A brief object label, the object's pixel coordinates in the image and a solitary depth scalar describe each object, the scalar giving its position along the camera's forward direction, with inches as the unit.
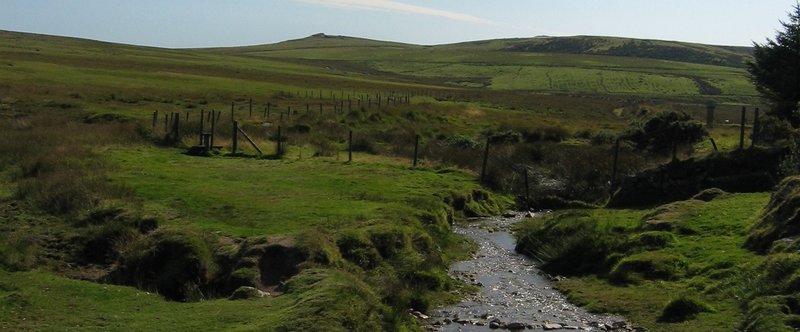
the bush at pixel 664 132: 1873.8
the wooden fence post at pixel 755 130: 1341.0
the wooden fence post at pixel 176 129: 1699.6
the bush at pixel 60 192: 963.8
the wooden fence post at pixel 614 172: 1521.9
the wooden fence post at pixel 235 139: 1595.6
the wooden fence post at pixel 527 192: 1505.8
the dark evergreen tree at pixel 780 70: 1784.0
